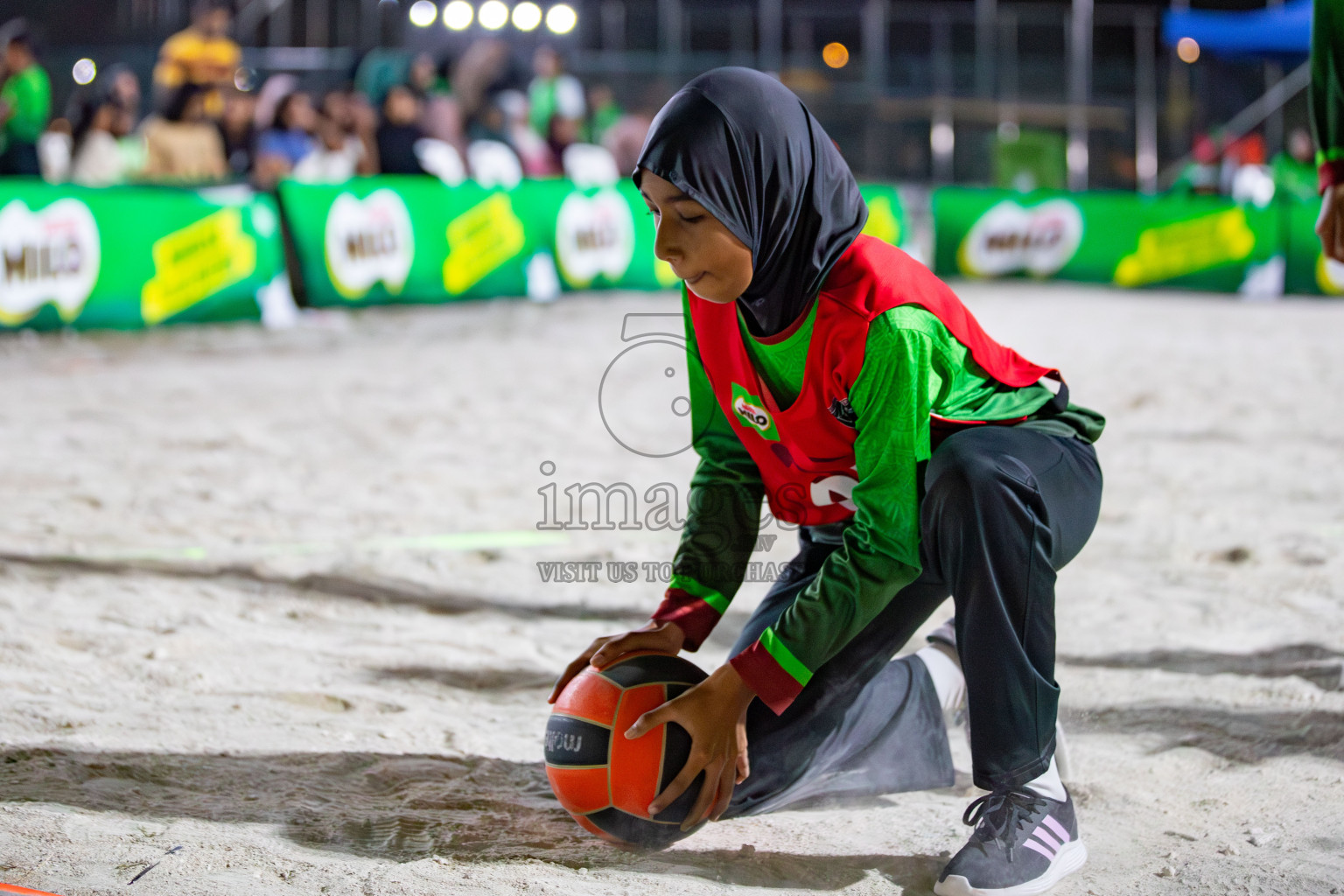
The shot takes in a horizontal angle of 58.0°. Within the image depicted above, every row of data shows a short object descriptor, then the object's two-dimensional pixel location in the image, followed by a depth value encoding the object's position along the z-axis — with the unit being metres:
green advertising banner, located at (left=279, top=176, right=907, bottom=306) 9.72
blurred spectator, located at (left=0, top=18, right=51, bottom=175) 9.87
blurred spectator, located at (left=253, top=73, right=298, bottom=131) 11.66
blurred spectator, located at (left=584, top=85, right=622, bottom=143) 15.14
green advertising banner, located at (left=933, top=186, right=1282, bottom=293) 13.34
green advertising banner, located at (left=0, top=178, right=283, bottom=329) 8.01
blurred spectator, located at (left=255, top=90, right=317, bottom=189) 10.84
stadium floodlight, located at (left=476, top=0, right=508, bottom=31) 15.70
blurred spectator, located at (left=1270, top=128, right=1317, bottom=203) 15.12
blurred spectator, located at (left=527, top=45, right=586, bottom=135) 13.91
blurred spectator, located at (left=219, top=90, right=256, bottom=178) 10.84
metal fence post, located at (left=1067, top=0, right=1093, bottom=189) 18.11
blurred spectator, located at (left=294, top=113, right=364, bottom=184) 10.94
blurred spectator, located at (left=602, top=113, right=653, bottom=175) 13.97
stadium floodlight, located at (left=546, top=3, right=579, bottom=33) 15.84
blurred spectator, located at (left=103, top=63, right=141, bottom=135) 10.62
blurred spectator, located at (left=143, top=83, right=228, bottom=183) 10.20
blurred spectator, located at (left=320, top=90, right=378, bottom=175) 10.84
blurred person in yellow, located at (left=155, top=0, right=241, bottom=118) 11.91
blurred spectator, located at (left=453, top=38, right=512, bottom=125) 12.87
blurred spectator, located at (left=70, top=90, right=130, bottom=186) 10.22
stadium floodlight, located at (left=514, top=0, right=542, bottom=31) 15.79
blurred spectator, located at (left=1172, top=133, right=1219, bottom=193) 16.16
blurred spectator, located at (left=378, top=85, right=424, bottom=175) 10.66
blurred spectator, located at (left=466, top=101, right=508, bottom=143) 12.27
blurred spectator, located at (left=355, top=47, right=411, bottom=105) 12.59
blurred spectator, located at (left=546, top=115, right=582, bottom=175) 13.03
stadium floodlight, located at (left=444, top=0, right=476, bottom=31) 15.76
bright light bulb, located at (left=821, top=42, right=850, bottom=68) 17.52
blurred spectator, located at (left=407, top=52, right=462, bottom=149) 11.64
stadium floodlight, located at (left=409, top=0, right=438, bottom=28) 15.85
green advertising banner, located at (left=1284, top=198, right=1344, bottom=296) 12.61
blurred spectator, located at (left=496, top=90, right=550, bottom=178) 12.65
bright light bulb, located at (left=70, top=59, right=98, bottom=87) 15.69
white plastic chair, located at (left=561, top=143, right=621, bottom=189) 13.34
